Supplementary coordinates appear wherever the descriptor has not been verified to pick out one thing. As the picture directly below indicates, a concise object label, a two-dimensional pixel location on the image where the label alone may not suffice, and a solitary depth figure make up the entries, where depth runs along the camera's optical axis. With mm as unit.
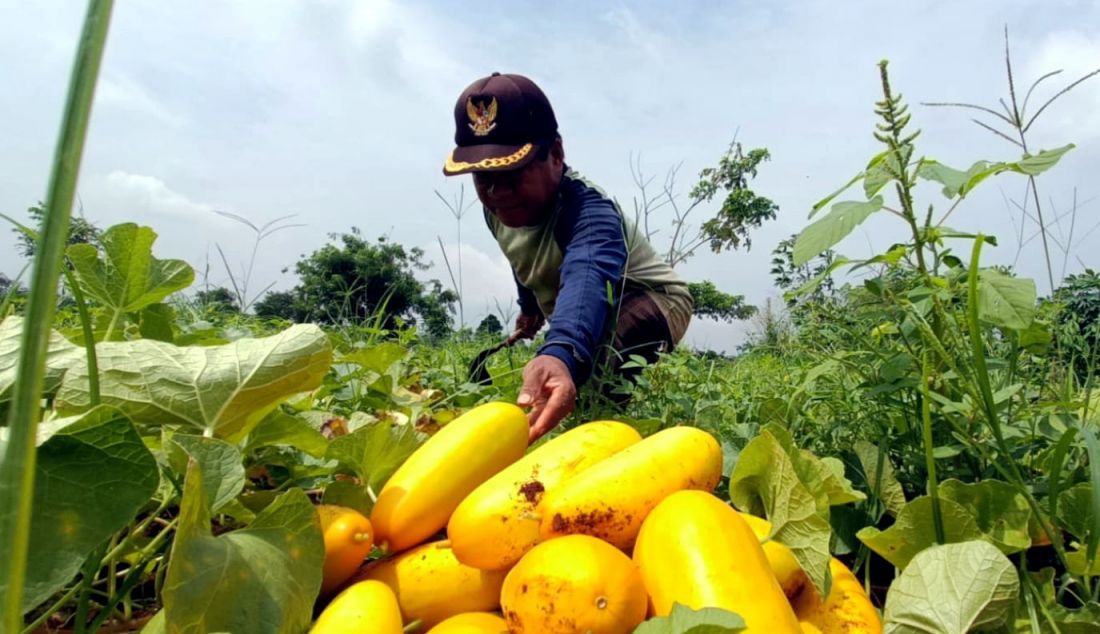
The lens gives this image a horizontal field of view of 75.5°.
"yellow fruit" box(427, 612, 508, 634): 728
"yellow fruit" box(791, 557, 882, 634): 797
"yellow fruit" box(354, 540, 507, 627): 826
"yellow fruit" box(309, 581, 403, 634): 712
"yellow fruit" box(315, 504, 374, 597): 845
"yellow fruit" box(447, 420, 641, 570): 829
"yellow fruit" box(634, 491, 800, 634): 662
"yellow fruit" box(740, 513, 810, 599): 815
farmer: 2160
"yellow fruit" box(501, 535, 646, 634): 661
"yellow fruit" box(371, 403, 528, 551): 922
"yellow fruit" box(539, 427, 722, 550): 815
